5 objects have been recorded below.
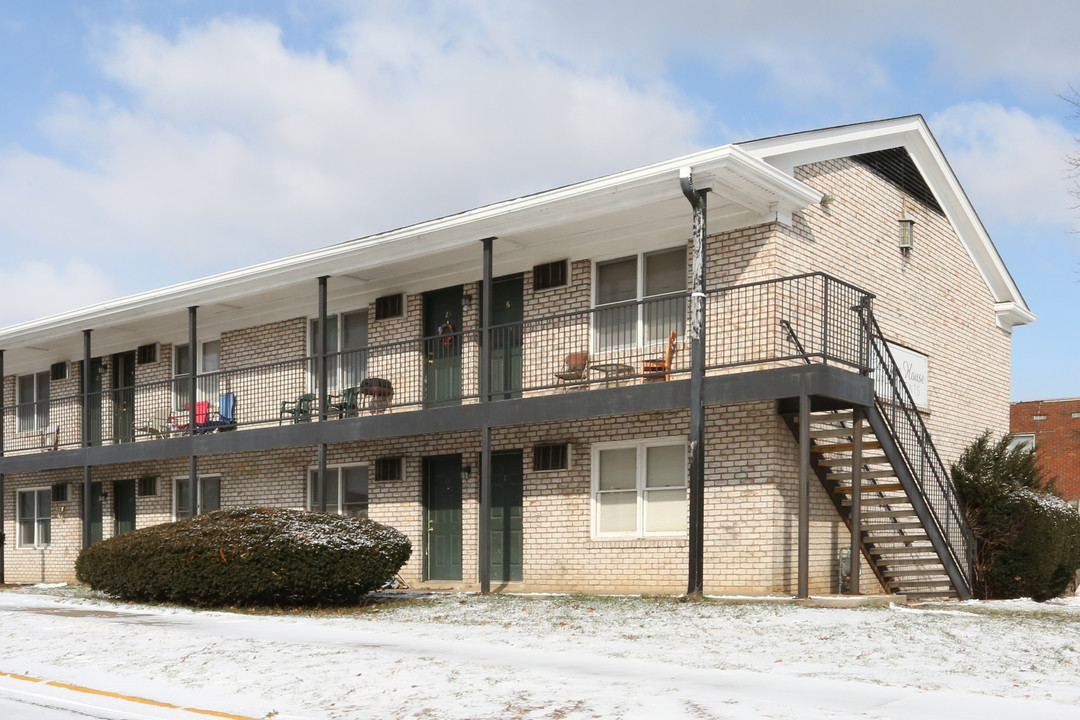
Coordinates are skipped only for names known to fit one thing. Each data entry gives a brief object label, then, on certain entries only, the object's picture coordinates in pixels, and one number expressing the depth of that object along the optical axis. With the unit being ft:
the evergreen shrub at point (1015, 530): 57.06
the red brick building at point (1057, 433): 112.57
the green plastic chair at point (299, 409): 66.44
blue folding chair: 70.54
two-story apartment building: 50.24
